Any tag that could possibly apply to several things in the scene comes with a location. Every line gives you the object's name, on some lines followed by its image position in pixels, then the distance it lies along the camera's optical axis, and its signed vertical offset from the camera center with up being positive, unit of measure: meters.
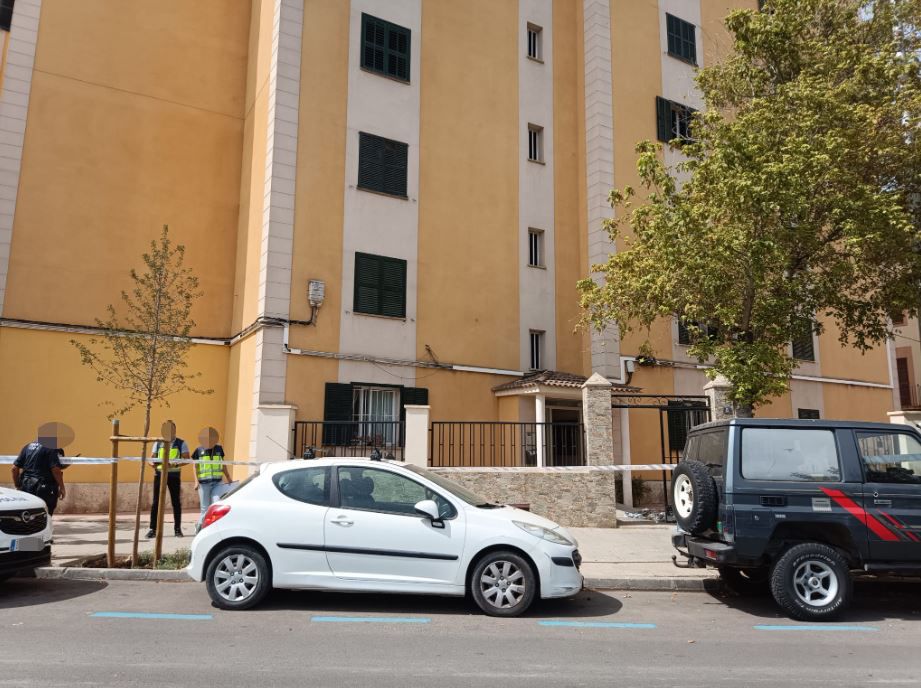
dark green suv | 7.07 -0.41
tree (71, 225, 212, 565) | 10.21 +1.77
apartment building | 15.55 +6.38
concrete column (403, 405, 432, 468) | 13.06 +0.53
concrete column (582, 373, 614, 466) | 13.08 +0.79
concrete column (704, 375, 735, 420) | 13.45 +1.23
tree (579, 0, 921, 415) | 10.88 +4.19
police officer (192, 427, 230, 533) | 11.71 -0.18
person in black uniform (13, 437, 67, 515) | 9.45 -0.16
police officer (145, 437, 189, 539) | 11.37 -0.38
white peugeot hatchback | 6.93 -0.84
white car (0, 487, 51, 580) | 7.54 -0.82
